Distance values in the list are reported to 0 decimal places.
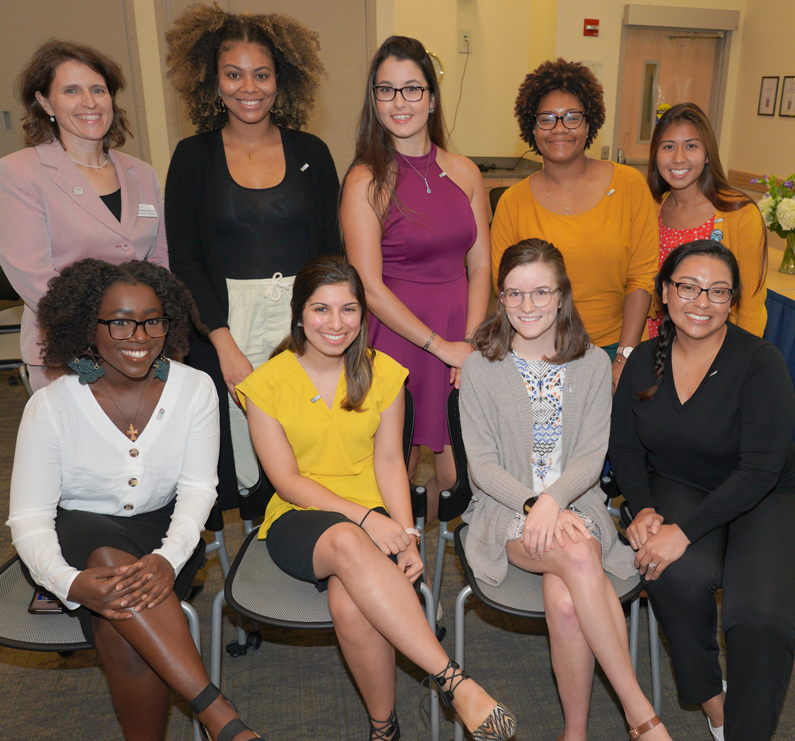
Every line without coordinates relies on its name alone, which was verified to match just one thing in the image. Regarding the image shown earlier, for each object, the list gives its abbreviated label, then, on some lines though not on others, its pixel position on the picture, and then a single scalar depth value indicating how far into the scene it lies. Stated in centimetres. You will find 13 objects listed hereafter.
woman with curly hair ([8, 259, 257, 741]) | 161
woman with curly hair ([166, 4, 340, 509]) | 212
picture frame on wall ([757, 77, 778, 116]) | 601
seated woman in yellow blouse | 170
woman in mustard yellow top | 229
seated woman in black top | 168
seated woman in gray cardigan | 181
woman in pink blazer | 198
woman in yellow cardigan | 234
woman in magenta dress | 211
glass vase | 338
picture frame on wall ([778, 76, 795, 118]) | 574
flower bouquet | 315
